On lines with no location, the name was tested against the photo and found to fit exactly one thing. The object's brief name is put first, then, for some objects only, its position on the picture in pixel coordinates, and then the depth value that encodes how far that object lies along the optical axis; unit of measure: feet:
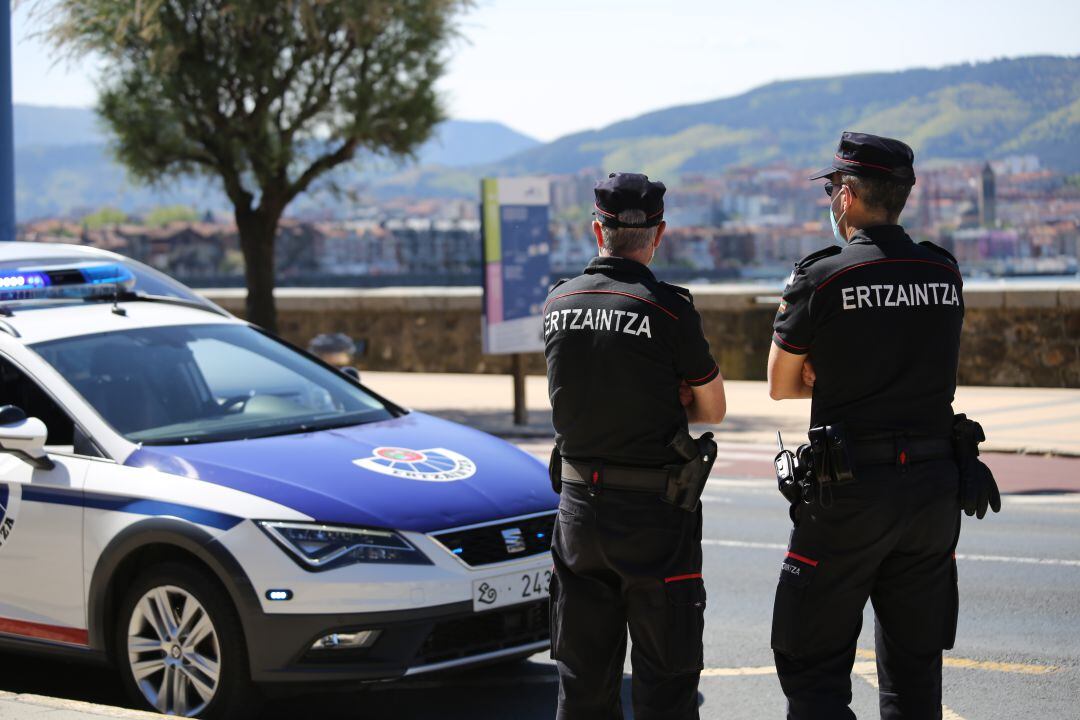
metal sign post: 50.21
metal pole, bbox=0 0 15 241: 38.78
